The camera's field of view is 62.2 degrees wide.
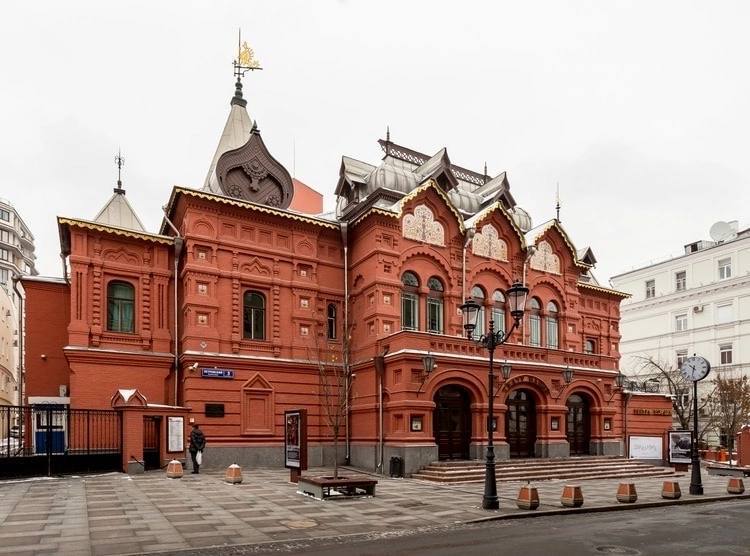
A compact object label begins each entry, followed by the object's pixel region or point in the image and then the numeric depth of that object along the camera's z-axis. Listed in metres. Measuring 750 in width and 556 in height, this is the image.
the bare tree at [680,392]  42.41
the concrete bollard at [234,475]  20.11
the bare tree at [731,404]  40.72
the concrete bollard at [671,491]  18.91
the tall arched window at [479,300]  29.69
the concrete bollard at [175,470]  21.05
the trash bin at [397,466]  23.30
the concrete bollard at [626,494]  17.72
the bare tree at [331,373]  26.77
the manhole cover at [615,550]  11.12
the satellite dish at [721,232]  53.09
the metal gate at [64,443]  21.08
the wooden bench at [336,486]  16.94
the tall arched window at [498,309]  30.56
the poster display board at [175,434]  23.44
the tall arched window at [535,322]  31.62
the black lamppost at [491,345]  15.88
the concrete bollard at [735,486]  20.62
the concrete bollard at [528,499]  15.84
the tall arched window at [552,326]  32.51
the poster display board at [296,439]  19.56
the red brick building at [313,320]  24.83
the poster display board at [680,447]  27.86
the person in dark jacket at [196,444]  22.88
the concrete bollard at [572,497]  16.37
